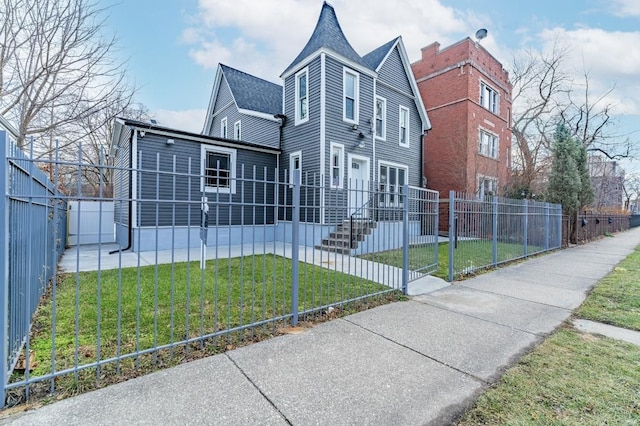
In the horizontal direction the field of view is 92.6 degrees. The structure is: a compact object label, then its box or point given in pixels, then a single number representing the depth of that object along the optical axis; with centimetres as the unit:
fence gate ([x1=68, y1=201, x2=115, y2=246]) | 1189
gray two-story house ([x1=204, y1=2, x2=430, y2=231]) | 1150
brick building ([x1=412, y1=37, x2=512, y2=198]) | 1669
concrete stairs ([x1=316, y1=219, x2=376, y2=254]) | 963
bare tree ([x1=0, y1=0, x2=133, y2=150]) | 965
